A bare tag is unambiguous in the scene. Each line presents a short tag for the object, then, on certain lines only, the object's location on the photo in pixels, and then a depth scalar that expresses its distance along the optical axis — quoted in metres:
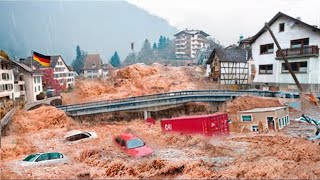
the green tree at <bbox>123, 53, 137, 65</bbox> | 111.84
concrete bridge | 27.83
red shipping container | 19.75
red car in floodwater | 16.05
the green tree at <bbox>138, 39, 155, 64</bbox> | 114.56
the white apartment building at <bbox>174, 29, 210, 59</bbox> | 106.44
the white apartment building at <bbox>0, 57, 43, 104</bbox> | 34.44
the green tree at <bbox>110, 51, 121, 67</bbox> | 104.68
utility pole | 29.92
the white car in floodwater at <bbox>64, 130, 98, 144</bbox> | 20.51
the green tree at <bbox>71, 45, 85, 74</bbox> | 87.12
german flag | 30.55
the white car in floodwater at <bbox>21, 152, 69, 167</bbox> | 14.63
